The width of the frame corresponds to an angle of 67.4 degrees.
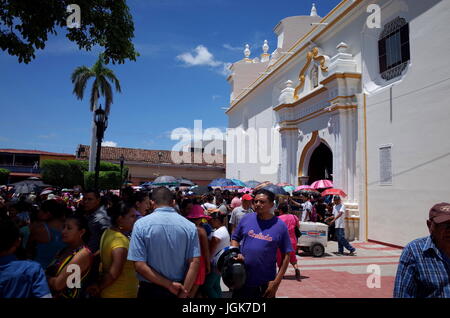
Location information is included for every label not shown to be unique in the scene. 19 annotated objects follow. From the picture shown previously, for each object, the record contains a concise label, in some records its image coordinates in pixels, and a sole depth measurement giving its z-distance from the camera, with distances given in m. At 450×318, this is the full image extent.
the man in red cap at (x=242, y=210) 8.43
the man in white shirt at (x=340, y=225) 10.01
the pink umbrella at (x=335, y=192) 12.28
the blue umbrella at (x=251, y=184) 19.86
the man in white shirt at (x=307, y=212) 12.68
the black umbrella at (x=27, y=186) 15.37
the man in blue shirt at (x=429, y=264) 2.35
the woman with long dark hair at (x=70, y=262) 2.88
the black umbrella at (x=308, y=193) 15.25
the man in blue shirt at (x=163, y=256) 2.88
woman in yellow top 3.14
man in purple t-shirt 3.63
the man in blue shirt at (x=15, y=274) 2.16
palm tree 27.77
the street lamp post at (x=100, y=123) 9.59
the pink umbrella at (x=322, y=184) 13.80
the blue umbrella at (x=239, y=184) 18.14
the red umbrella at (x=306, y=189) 14.79
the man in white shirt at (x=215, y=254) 4.16
